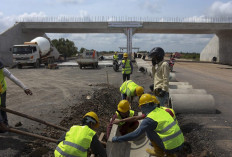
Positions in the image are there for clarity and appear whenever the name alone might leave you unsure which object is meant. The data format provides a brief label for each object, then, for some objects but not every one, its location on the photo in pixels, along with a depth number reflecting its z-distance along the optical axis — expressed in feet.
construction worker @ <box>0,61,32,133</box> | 16.85
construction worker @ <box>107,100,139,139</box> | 14.66
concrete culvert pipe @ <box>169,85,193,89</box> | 26.40
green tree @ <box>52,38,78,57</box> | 181.30
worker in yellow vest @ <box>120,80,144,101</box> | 17.93
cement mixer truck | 78.74
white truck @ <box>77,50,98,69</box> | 78.23
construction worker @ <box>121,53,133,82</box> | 32.40
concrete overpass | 96.73
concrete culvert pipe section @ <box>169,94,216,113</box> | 20.36
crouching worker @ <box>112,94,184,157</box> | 10.84
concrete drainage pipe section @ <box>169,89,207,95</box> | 22.86
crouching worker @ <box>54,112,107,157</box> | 9.42
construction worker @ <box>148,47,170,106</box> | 16.02
